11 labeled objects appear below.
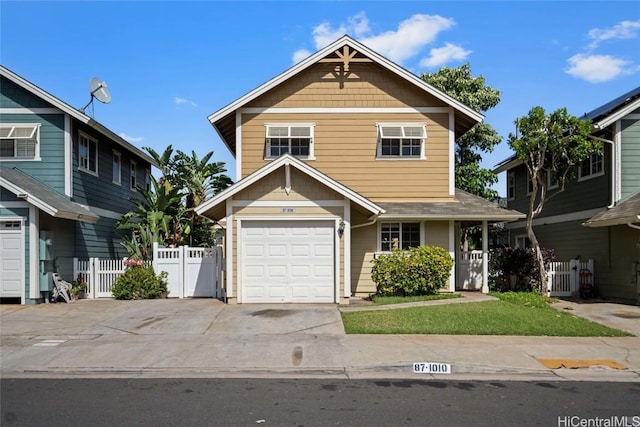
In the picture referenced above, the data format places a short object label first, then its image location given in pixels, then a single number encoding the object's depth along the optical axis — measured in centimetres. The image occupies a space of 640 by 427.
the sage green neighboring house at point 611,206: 1711
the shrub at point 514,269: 1875
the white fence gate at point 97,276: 1728
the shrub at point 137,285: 1645
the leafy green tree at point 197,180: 2391
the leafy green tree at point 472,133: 2875
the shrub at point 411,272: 1566
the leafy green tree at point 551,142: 1675
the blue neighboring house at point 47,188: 1559
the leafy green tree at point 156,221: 1894
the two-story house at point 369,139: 1752
